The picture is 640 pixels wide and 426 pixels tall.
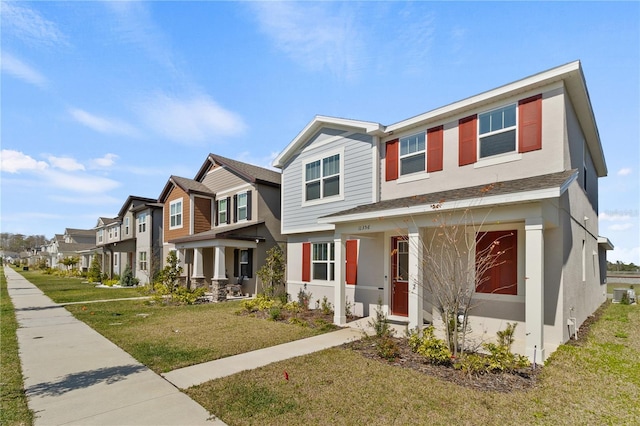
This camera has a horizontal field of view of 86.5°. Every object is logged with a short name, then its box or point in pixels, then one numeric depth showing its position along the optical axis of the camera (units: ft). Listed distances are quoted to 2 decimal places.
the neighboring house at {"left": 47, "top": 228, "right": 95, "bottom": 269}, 184.14
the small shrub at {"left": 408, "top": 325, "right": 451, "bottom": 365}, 21.71
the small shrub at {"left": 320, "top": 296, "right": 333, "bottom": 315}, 40.61
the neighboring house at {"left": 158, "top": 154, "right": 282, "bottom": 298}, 58.34
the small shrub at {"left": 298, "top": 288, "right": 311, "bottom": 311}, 44.42
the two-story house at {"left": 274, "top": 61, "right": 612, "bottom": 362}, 25.00
